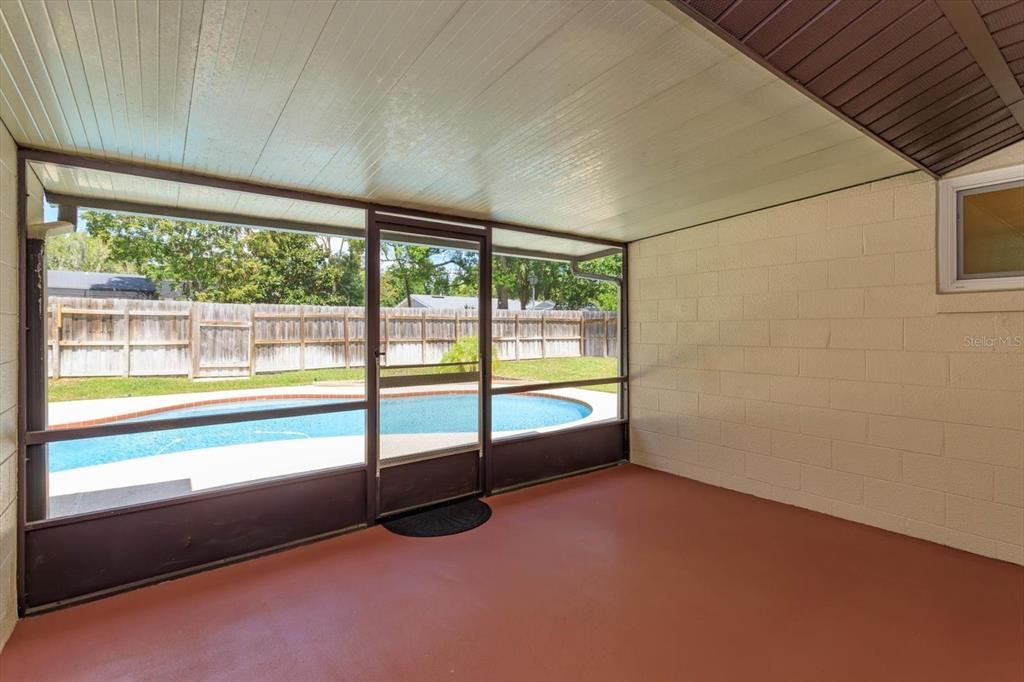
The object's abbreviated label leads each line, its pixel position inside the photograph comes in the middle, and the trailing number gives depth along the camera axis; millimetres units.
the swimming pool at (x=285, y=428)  3082
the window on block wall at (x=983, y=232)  2666
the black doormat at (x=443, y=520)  3201
